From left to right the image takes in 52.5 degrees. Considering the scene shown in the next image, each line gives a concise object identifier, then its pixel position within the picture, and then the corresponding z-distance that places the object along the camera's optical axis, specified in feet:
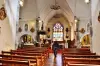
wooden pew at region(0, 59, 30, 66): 9.73
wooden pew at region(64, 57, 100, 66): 11.56
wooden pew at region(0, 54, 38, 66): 12.37
